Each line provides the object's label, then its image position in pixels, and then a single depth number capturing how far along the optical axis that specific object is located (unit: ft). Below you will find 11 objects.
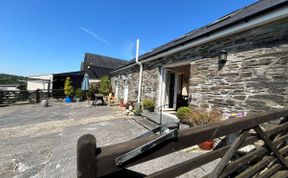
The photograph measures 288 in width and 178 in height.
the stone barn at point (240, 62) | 9.12
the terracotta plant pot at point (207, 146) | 10.20
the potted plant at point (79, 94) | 43.98
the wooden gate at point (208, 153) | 2.15
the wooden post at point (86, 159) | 2.06
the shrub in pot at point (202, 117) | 11.43
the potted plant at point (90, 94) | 42.31
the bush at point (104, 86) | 42.52
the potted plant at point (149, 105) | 20.79
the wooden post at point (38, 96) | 40.36
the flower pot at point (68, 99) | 41.55
